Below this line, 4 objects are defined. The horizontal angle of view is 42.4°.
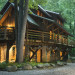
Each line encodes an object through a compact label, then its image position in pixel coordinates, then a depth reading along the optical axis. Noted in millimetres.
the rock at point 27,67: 8419
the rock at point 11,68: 7676
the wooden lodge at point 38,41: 12800
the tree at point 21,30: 9584
